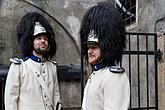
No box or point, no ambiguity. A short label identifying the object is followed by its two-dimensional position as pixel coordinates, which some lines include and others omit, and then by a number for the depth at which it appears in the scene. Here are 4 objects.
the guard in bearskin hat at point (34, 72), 3.03
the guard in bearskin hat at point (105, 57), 2.20
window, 5.75
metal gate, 4.43
